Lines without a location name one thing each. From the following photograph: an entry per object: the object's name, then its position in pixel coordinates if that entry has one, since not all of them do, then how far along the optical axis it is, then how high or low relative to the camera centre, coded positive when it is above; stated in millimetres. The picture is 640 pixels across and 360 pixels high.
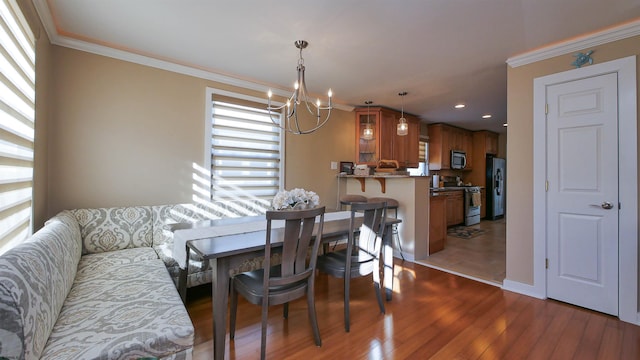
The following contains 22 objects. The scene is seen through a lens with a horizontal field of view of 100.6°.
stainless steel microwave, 6355 +618
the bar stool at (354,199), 4012 -244
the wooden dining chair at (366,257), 2093 -633
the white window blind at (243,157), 3250 +319
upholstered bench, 922 -655
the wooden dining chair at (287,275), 1612 -623
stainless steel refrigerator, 6816 -8
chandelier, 2227 +891
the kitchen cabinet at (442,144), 6066 +951
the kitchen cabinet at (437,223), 3964 -598
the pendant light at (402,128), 3664 +770
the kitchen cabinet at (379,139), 4660 +805
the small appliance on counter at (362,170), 4266 +213
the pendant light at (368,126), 3973 +997
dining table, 1551 -398
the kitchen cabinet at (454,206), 5785 -496
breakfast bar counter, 3646 -374
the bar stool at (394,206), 3729 -315
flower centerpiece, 2198 -151
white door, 2246 -60
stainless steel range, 6160 -458
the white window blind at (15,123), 1418 +331
